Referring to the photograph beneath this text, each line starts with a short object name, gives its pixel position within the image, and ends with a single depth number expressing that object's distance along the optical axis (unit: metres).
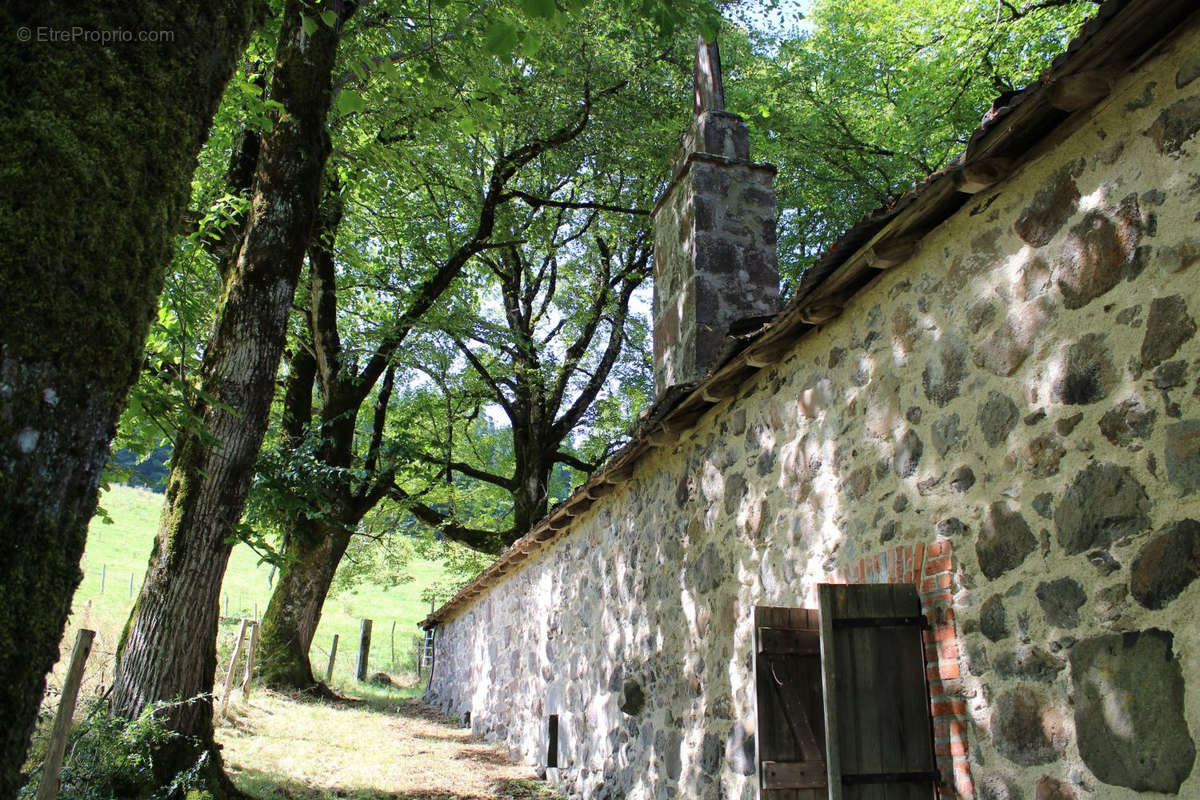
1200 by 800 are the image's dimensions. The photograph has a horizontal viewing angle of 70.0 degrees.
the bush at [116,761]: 4.87
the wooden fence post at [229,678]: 8.87
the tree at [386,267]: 11.58
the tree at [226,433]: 5.55
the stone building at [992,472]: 2.41
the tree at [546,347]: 16.16
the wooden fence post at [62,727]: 4.02
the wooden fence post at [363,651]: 20.92
